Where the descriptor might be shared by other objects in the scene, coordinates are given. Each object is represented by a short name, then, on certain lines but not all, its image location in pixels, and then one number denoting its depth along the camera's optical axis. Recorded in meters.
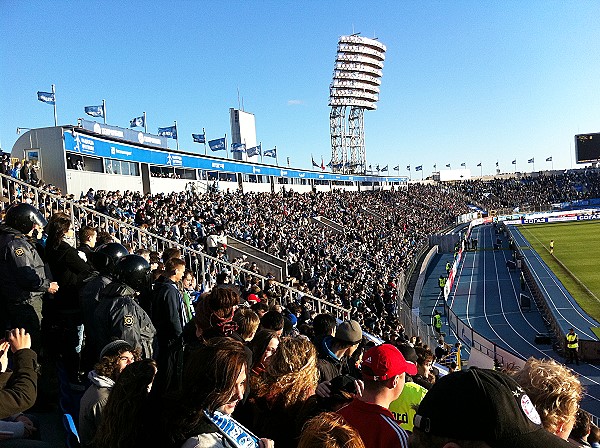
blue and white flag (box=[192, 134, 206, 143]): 44.31
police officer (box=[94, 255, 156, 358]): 4.25
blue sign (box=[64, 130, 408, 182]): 23.53
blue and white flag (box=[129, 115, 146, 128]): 34.72
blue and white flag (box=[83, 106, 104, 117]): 28.11
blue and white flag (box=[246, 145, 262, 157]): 52.00
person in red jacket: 2.55
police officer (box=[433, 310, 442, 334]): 22.17
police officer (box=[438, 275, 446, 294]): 30.17
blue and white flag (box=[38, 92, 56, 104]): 25.52
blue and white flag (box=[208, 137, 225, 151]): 44.91
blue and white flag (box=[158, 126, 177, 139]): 37.53
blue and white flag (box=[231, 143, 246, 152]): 51.00
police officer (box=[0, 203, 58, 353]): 5.25
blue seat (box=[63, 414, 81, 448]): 3.48
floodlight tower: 84.62
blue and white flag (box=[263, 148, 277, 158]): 59.37
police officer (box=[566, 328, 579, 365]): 18.03
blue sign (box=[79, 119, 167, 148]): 25.24
